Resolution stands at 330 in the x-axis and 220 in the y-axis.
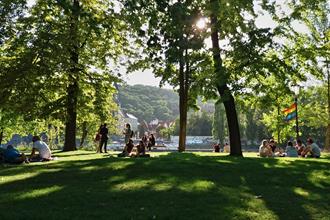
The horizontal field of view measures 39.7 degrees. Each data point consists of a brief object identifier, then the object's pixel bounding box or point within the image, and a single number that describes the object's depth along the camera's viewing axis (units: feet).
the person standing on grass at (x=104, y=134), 88.39
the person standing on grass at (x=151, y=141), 111.65
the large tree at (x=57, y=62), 64.59
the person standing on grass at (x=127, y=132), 87.79
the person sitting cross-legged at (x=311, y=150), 79.66
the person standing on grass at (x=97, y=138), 104.17
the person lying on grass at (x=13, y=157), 61.05
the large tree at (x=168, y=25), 43.14
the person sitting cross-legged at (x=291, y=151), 83.52
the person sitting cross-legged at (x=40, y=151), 63.77
